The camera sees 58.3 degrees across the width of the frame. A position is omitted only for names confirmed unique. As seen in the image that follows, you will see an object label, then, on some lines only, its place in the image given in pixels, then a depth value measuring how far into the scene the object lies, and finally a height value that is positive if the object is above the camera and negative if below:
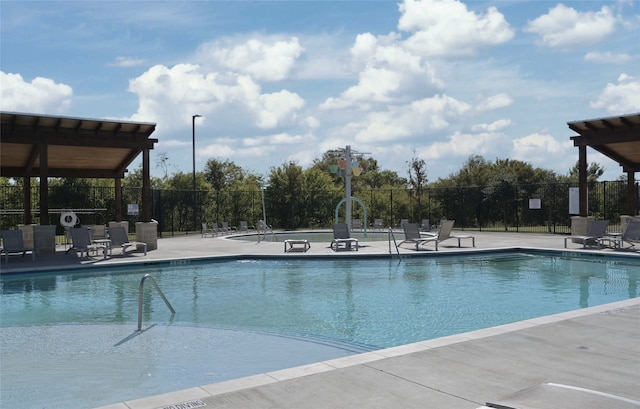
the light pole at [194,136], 30.26 +4.37
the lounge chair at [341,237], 17.30 -0.67
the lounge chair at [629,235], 16.47 -0.70
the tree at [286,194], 31.89 +1.21
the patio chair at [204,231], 24.24 -0.60
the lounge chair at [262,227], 24.21 -0.51
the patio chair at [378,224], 28.44 -0.48
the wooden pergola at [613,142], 17.83 +2.28
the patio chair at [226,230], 25.68 -0.60
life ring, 19.03 +0.00
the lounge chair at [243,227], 26.62 -0.49
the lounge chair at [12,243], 14.74 -0.59
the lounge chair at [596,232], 16.98 -0.62
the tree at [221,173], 54.38 +4.19
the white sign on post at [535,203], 24.86 +0.39
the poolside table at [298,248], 16.89 -0.95
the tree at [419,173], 43.38 +3.10
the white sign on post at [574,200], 20.58 +0.41
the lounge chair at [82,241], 15.45 -0.60
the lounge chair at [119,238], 16.20 -0.57
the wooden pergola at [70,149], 15.72 +2.20
